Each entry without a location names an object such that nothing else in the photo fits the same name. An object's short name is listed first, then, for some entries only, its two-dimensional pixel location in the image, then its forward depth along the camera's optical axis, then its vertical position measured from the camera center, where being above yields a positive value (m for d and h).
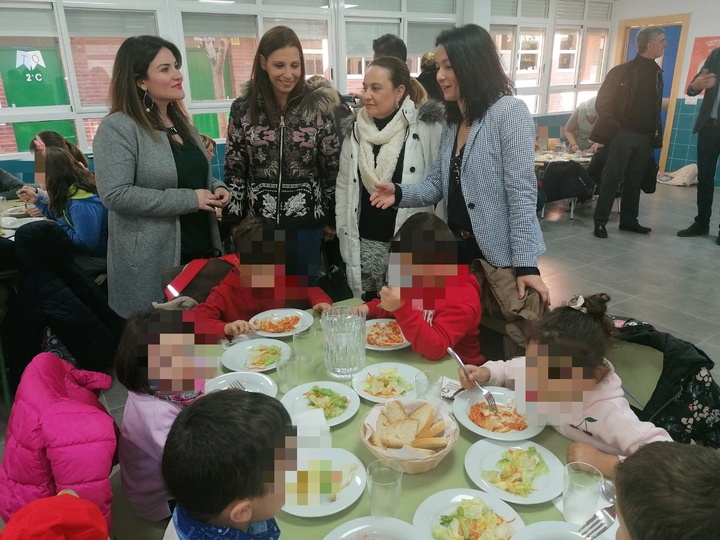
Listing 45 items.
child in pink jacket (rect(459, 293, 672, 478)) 1.26 -0.73
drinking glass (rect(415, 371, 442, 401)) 1.36 -0.75
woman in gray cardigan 2.11 -0.34
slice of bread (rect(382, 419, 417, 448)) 1.21 -0.78
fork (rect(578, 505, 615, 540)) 0.99 -0.81
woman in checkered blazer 1.84 -0.24
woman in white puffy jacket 2.31 -0.27
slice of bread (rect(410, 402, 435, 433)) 1.25 -0.76
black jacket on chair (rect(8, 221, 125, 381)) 2.54 -1.04
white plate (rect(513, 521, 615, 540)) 0.99 -0.82
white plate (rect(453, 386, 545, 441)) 1.29 -0.83
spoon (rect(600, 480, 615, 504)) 1.08 -0.82
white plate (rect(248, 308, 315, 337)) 1.89 -0.84
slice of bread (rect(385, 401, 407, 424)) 1.28 -0.77
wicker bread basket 1.15 -0.79
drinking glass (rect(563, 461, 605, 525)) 1.04 -0.78
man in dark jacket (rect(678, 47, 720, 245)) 5.12 -0.37
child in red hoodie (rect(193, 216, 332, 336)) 2.02 -0.76
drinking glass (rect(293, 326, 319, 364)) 1.61 -0.77
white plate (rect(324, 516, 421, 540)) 1.01 -0.83
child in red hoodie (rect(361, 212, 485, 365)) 1.67 -0.66
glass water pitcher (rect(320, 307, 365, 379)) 1.59 -0.75
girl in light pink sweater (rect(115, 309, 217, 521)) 1.32 -0.75
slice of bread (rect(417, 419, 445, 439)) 1.23 -0.78
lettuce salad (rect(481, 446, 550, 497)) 1.13 -0.83
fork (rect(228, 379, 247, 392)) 1.53 -0.84
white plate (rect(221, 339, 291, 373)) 1.66 -0.84
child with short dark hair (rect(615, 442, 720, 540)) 0.74 -0.58
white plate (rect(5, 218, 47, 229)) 3.40 -0.82
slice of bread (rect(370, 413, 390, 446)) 1.23 -0.79
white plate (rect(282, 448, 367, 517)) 1.08 -0.84
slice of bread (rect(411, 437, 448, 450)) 1.19 -0.78
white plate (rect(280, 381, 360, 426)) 1.39 -0.83
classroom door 8.20 +0.56
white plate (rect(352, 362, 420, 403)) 1.47 -0.83
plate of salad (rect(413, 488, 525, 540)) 1.01 -0.83
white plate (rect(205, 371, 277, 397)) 1.53 -0.83
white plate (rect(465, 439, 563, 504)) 1.10 -0.83
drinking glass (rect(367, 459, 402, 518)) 1.03 -0.77
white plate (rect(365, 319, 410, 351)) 1.75 -0.83
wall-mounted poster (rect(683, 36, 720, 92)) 7.83 +0.54
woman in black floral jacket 2.33 -0.22
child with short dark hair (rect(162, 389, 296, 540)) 0.91 -0.63
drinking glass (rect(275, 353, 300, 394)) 1.50 -0.79
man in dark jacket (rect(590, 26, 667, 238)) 5.30 -0.35
